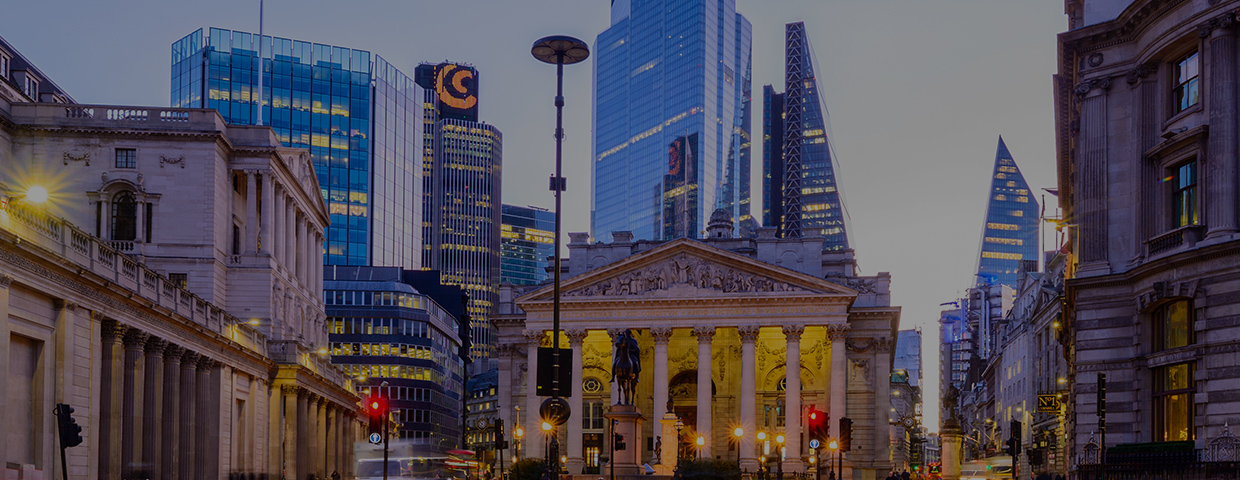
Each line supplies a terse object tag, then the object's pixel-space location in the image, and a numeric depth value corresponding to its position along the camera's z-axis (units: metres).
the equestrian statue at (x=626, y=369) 53.53
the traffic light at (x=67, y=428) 28.77
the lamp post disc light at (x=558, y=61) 29.53
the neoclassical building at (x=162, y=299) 38.16
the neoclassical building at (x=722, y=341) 94.50
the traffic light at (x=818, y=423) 52.09
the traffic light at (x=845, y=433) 53.62
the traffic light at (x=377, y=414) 39.28
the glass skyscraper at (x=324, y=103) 172.00
